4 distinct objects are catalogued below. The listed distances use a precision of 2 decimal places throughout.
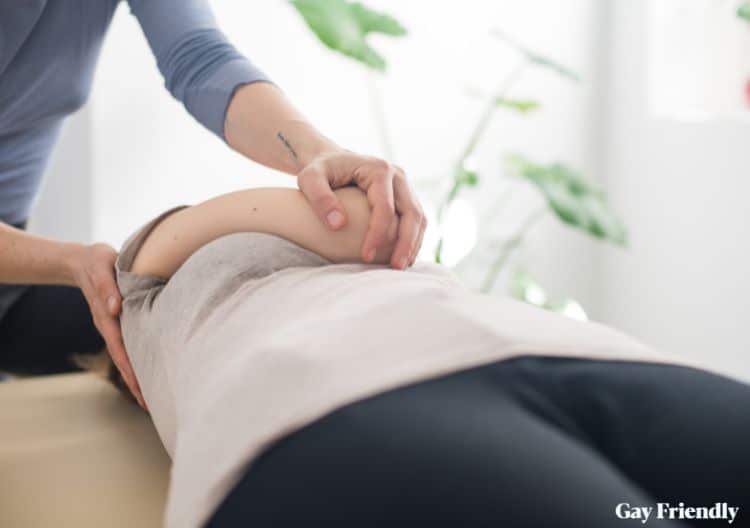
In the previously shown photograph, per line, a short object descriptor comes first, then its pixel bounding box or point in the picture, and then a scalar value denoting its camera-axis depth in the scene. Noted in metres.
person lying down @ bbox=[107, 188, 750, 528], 0.65
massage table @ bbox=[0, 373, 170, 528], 1.12
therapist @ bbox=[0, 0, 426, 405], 1.43
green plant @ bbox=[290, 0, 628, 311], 2.47
